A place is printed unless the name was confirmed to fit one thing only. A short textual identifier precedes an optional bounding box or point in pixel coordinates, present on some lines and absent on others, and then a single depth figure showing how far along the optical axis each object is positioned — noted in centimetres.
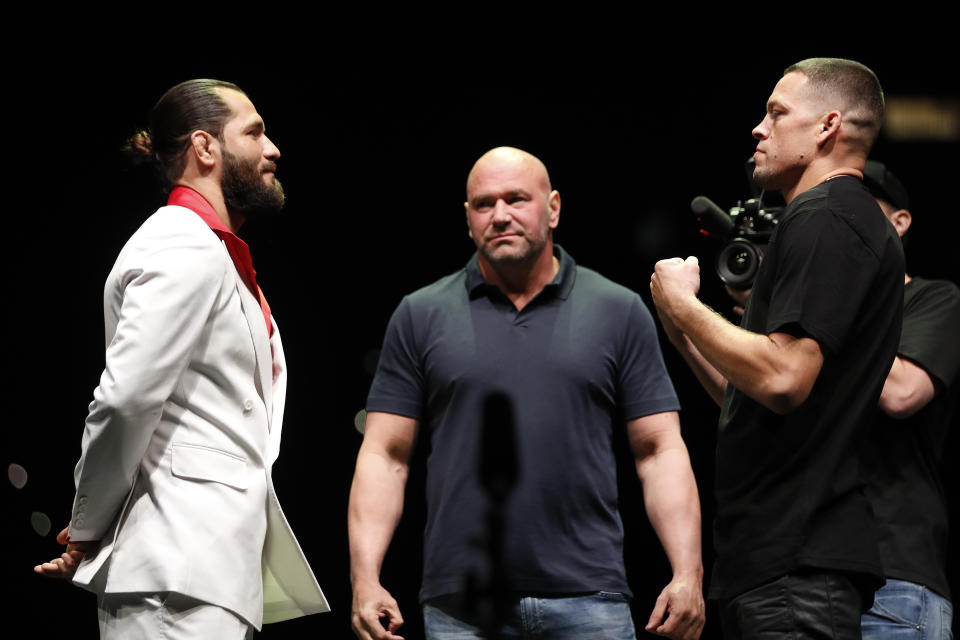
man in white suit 450
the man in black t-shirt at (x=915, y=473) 479
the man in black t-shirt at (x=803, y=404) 442
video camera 497
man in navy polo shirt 503
